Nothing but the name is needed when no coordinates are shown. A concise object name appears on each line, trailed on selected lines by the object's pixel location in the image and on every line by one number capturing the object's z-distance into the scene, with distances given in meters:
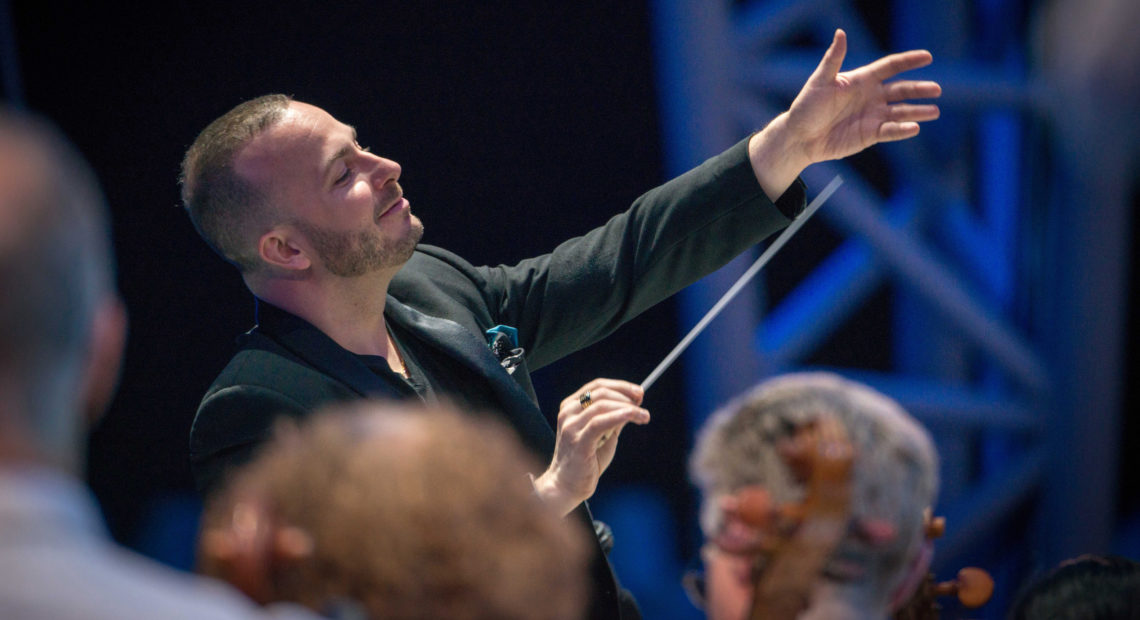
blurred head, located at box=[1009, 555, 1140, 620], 6.34
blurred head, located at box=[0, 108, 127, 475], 4.22
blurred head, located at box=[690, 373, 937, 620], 6.10
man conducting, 6.66
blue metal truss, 7.54
